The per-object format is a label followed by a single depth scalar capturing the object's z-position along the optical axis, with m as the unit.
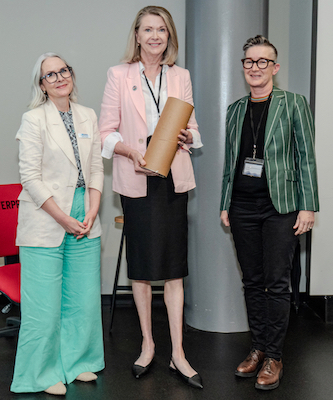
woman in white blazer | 2.15
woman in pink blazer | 2.26
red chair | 2.84
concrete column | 2.90
